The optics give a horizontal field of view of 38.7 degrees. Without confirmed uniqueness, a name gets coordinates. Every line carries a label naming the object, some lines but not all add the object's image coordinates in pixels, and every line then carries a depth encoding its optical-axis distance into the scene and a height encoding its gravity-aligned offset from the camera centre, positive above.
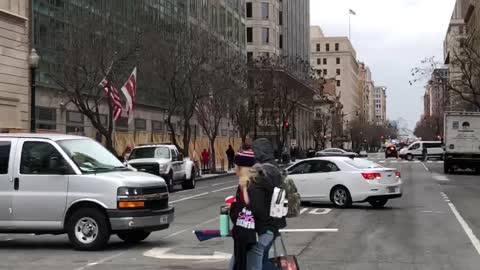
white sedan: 19.33 -1.04
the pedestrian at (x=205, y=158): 47.41 -0.86
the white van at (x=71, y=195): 11.42 -0.83
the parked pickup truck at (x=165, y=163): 27.84 -0.71
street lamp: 24.15 +2.62
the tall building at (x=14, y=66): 33.44 +4.03
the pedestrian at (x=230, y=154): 50.41 -0.62
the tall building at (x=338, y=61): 186.88 +23.26
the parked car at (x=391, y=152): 94.12 -0.94
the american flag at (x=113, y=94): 29.07 +2.29
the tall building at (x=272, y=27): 94.81 +17.18
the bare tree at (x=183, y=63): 37.84 +4.70
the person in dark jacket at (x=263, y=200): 6.48 -0.52
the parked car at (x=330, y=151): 49.52 -0.52
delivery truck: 42.31 +0.44
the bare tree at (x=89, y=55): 29.80 +4.09
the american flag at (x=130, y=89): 30.97 +2.57
